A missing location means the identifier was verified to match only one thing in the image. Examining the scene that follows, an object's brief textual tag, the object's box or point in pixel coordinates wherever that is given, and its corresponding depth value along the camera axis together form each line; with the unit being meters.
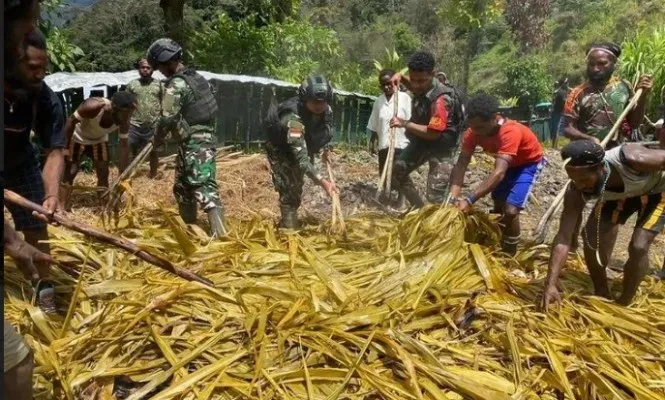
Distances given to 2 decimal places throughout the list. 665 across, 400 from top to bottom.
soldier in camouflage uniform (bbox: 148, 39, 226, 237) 5.50
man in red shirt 5.25
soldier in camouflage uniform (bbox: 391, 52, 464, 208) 6.37
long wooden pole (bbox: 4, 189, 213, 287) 3.09
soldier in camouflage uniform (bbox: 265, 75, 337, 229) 5.72
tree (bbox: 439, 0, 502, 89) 20.83
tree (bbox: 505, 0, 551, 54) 32.22
